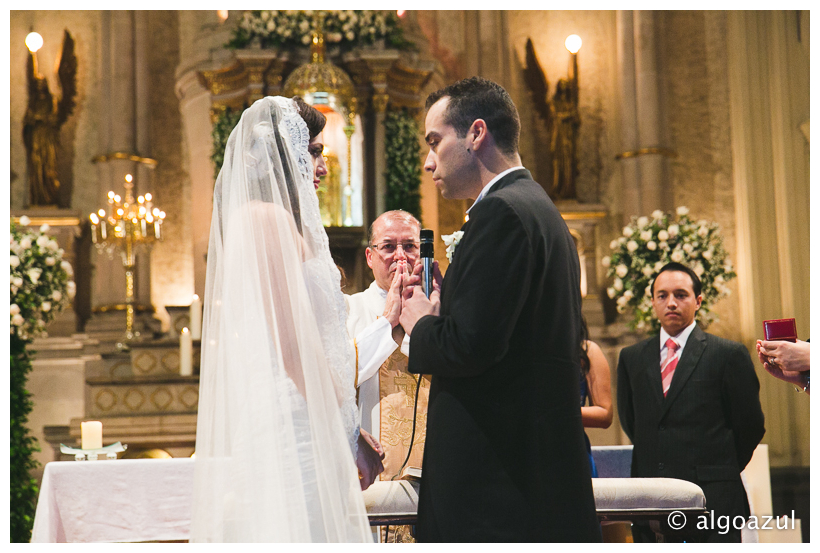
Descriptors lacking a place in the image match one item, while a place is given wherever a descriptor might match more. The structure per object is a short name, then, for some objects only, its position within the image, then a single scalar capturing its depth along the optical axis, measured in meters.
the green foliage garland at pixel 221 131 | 8.76
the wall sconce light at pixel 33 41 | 9.81
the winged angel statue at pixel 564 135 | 9.93
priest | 3.33
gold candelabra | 8.82
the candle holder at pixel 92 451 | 4.51
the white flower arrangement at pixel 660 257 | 7.66
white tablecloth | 4.22
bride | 2.63
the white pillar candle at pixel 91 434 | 4.58
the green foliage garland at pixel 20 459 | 6.23
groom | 2.25
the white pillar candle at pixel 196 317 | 7.73
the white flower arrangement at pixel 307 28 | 8.77
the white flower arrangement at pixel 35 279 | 6.50
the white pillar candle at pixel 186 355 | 7.28
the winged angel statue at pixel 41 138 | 10.03
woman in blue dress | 4.41
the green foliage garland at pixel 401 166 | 8.78
